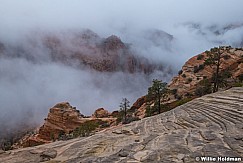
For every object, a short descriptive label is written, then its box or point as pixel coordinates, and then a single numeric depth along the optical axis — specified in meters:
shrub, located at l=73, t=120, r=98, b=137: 50.27
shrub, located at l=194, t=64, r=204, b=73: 64.76
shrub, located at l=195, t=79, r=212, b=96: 46.83
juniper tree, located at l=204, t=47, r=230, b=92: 41.18
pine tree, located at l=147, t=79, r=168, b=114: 45.31
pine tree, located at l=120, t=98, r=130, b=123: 54.92
